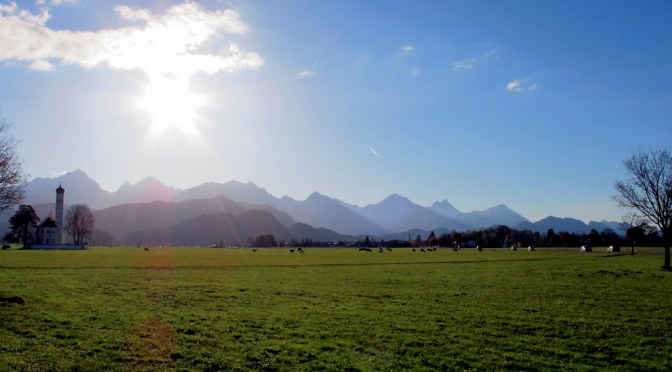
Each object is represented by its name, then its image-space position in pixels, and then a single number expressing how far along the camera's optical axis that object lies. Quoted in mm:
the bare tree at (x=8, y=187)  27156
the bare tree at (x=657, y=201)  55656
